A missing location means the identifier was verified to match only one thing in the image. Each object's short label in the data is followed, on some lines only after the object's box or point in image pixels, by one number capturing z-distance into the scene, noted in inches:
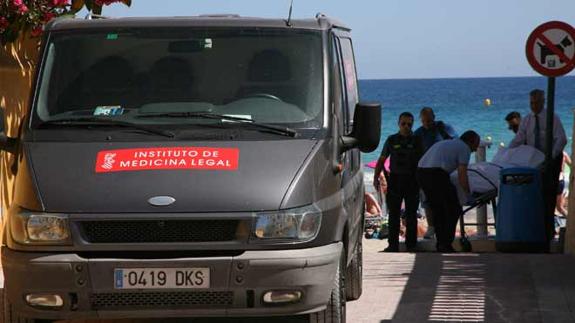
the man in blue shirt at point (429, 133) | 720.3
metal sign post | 656.4
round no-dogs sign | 665.0
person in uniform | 682.2
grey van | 306.0
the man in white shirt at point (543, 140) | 665.0
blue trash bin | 637.9
